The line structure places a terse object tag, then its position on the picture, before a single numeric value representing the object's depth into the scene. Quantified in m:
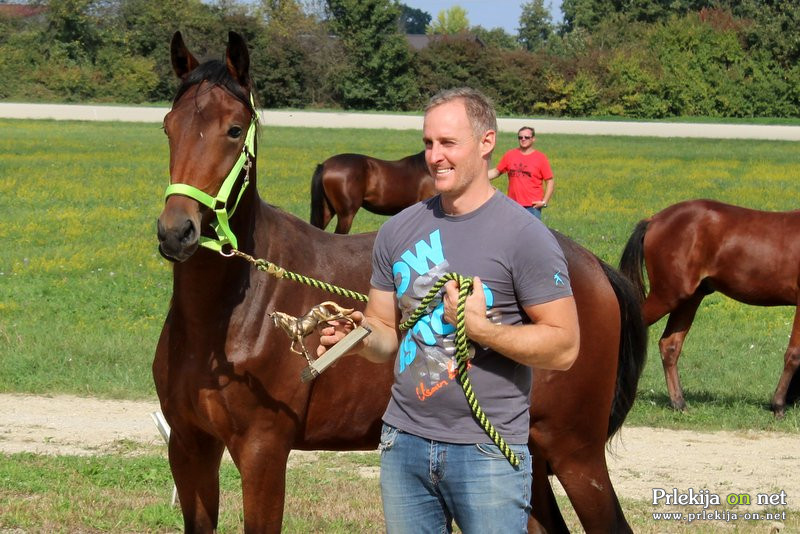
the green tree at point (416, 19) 185.38
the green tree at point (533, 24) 149.38
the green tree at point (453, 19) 148.25
